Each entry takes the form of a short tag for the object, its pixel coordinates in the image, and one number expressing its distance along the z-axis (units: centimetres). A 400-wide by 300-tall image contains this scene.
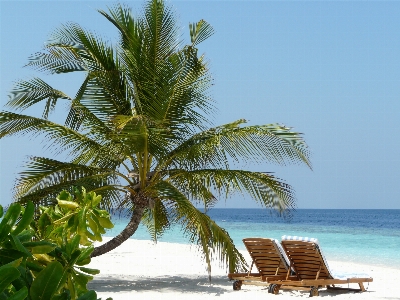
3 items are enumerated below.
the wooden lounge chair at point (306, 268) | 966
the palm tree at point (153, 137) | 1047
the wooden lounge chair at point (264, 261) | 1032
